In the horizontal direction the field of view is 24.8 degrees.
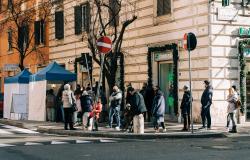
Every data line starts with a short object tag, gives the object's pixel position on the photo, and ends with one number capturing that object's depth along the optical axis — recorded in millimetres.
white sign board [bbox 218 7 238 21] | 22453
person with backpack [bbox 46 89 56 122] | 26003
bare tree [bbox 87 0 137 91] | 23047
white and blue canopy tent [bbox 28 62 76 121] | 26094
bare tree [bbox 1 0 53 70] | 36969
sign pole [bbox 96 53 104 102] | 19619
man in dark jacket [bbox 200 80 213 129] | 19859
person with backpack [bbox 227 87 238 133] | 19125
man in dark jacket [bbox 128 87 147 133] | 18609
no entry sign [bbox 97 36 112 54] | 19328
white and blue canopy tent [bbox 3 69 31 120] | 28344
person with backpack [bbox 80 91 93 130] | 20422
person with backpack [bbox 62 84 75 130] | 20734
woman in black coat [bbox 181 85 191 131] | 19484
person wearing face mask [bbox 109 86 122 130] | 20672
